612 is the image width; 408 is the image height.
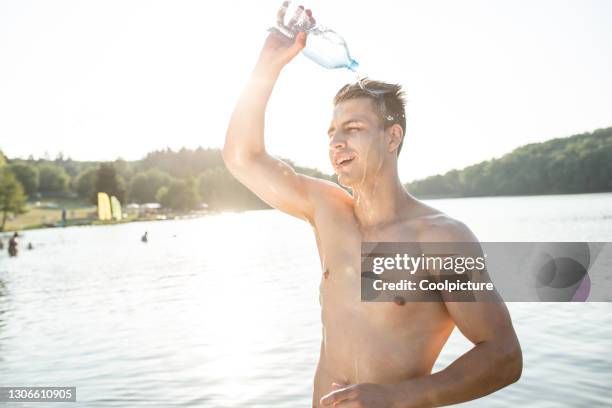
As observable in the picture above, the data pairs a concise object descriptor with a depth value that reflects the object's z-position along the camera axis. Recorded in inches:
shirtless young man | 106.9
